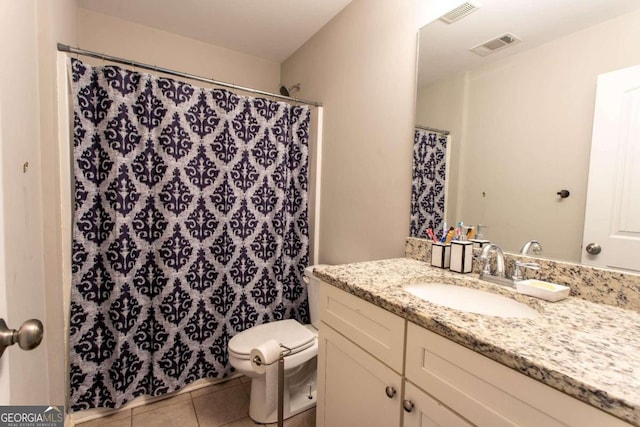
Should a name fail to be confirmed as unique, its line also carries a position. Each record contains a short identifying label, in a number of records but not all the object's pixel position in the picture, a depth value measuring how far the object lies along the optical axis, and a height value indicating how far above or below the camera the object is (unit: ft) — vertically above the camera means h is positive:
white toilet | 4.75 -2.97
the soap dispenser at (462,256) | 3.74 -0.74
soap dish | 2.77 -0.87
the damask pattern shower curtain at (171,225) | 4.76 -0.66
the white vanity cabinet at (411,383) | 1.72 -1.44
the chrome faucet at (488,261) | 3.43 -0.74
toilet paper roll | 3.76 -2.15
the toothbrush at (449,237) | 4.03 -0.54
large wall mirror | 2.89 +1.19
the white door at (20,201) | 1.86 -0.13
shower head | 7.49 +2.76
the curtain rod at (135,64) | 4.28 +2.09
